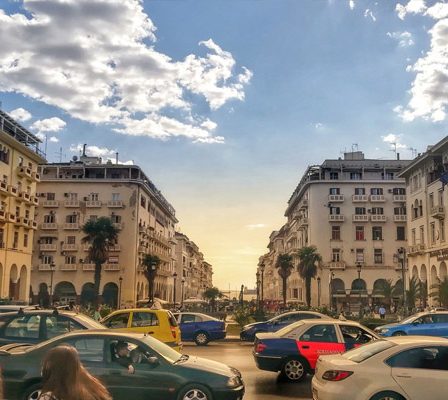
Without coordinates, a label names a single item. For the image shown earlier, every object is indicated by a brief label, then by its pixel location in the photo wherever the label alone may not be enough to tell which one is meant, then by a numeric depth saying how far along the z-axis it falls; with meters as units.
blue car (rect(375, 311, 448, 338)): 20.39
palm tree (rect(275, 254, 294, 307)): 81.81
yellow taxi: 15.67
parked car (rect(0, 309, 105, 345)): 11.48
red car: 13.02
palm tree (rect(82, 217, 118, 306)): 56.06
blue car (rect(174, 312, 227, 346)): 24.56
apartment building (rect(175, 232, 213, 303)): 121.04
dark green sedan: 8.60
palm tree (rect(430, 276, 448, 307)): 36.34
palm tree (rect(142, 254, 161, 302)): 70.03
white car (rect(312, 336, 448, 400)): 8.19
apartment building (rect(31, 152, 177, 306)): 68.69
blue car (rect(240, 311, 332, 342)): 22.11
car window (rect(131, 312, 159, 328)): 15.87
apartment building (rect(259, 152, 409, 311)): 70.88
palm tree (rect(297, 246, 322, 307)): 66.31
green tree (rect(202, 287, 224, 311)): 143.62
